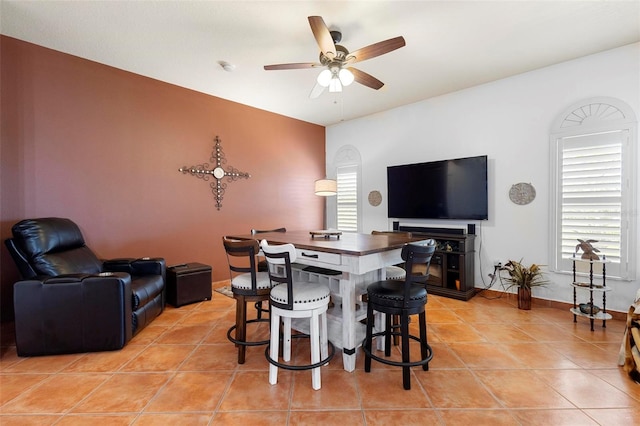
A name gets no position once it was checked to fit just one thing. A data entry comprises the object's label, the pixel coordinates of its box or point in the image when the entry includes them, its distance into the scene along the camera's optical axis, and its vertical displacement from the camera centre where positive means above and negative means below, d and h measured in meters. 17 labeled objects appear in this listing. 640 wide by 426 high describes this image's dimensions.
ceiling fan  2.25 +1.30
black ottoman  3.56 -0.93
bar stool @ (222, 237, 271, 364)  2.13 -0.60
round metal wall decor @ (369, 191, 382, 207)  5.27 +0.18
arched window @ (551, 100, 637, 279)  3.06 +0.24
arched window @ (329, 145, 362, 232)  5.63 +0.37
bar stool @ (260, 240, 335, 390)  1.93 -0.66
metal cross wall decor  4.42 +0.56
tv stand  3.83 -0.78
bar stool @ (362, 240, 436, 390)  1.89 -0.63
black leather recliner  2.35 -0.77
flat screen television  4.01 +0.27
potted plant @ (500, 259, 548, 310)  3.48 -0.87
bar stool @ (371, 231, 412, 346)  2.60 -0.60
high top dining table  2.02 -0.42
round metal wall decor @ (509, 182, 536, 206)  3.66 +0.18
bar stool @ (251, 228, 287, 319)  2.87 -0.59
